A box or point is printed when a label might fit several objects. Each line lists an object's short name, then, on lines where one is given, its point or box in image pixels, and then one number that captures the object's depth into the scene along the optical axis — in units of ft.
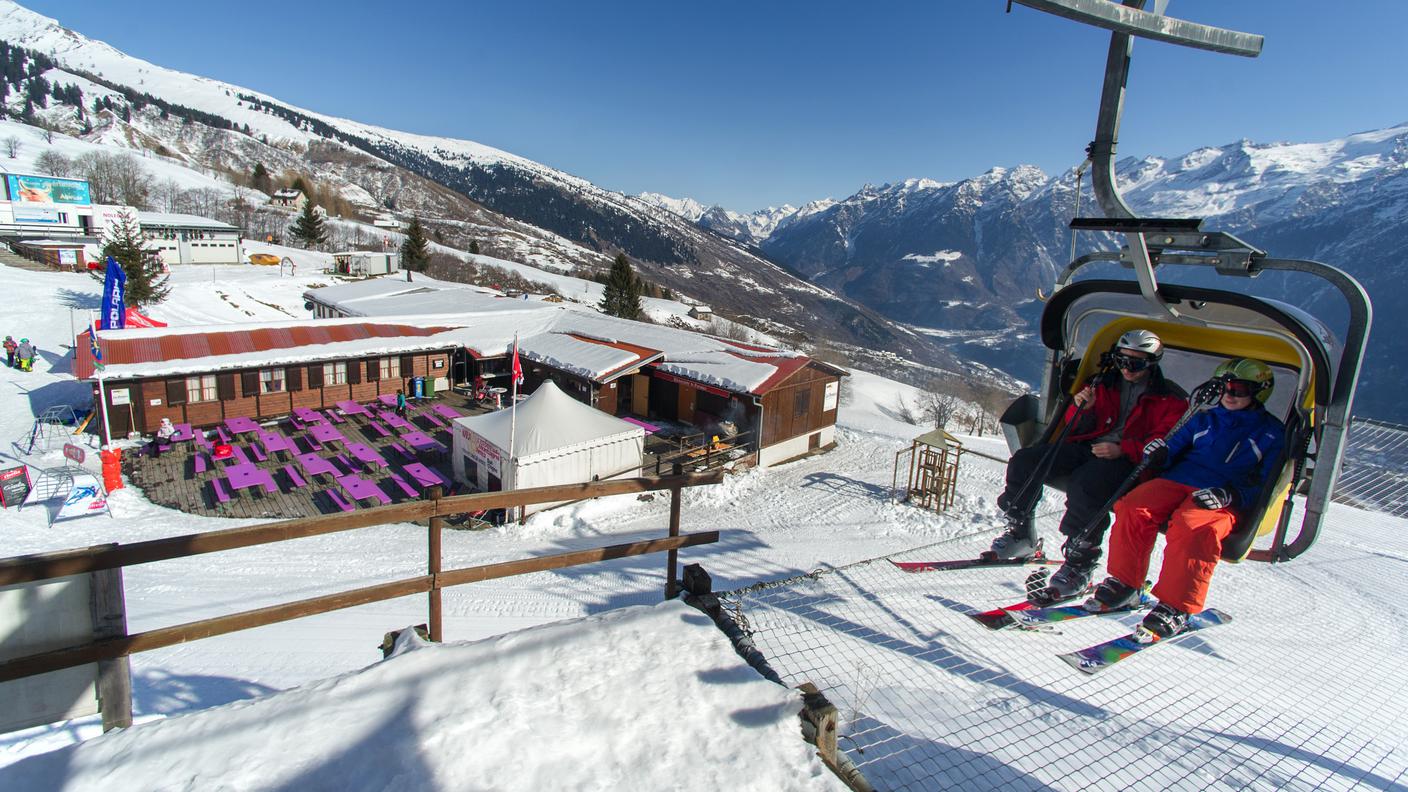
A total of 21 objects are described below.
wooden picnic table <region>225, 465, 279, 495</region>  54.95
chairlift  12.29
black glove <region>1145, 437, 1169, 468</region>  15.44
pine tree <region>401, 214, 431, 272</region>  194.80
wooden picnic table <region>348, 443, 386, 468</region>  61.67
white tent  54.70
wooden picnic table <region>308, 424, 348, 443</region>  67.90
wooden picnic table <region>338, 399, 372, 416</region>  78.93
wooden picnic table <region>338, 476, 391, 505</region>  53.57
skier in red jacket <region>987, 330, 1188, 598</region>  16.72
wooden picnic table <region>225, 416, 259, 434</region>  70.08
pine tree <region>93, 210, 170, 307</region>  113.29
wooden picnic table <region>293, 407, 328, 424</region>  74.54
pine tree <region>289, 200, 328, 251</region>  221.42
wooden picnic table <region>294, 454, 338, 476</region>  58.69
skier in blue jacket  14.12
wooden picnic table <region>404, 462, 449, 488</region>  57.36
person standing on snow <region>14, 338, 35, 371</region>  85.92
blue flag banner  74.49
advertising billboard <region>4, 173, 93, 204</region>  206.18
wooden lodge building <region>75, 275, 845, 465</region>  69.97
